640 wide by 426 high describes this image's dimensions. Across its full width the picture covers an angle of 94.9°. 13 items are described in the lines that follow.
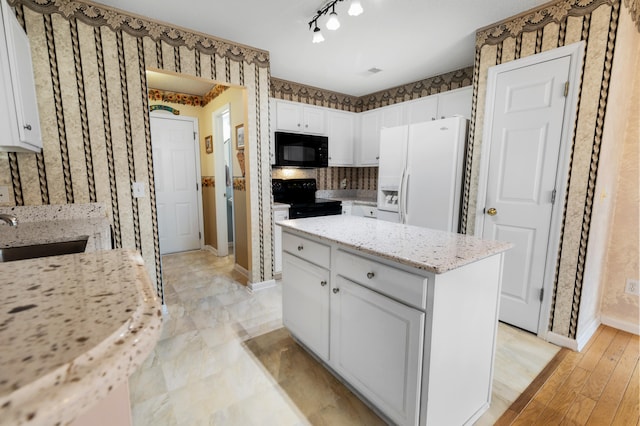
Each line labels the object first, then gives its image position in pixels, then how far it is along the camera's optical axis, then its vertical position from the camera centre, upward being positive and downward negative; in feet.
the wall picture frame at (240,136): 11.06 +1.57
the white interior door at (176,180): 14.21 -0.14
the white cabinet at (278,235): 11.21 -2.21
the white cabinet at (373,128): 13.01 +2.37
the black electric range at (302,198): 11.70 -0.96
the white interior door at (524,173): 7.03 +0.14
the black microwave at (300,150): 11.95 +1.17
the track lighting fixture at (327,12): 5.82 +3.49
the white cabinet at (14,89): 5.20 +1.63
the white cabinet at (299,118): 12.34 +2.61
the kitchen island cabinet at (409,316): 4.02 -2.14
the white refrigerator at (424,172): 9.07 +0.22
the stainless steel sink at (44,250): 4.59 -1.20
